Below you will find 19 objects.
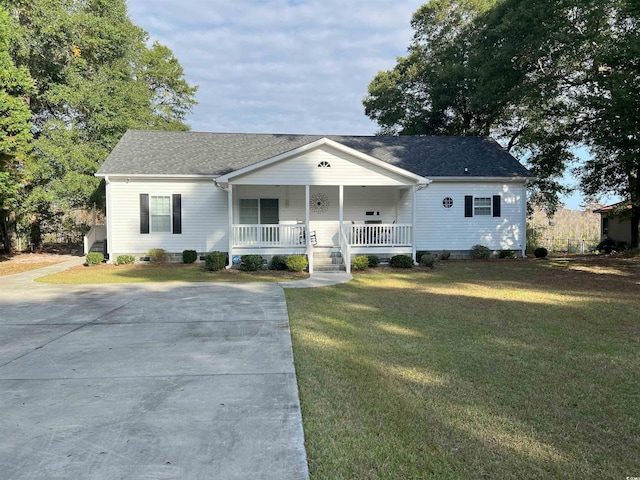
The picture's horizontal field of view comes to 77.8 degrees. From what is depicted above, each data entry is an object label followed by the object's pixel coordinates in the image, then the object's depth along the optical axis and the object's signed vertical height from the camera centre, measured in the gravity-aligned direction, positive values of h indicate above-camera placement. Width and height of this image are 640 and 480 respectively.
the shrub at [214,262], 13.09 -0.79
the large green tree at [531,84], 12.82 +7.34
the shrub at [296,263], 12.84 -0.85
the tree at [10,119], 13.05 +4.07
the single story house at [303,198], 13.75 +1.56
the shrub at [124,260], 14.70 -0.78
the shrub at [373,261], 13.89 -0.88
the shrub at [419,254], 14.75 -0.70
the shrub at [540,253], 17.27 -0.83
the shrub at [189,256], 14.66 -0.66
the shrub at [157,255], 14.73 -0.61
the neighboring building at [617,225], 18.62 +0.49
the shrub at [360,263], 13.21 -0.89
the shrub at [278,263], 13.48 -0.88
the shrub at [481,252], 16.19 -0.71
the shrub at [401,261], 13.70 -0.88
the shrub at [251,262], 13.16 -0.82
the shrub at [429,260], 13.74 -0.86
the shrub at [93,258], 14.47 -0.70
